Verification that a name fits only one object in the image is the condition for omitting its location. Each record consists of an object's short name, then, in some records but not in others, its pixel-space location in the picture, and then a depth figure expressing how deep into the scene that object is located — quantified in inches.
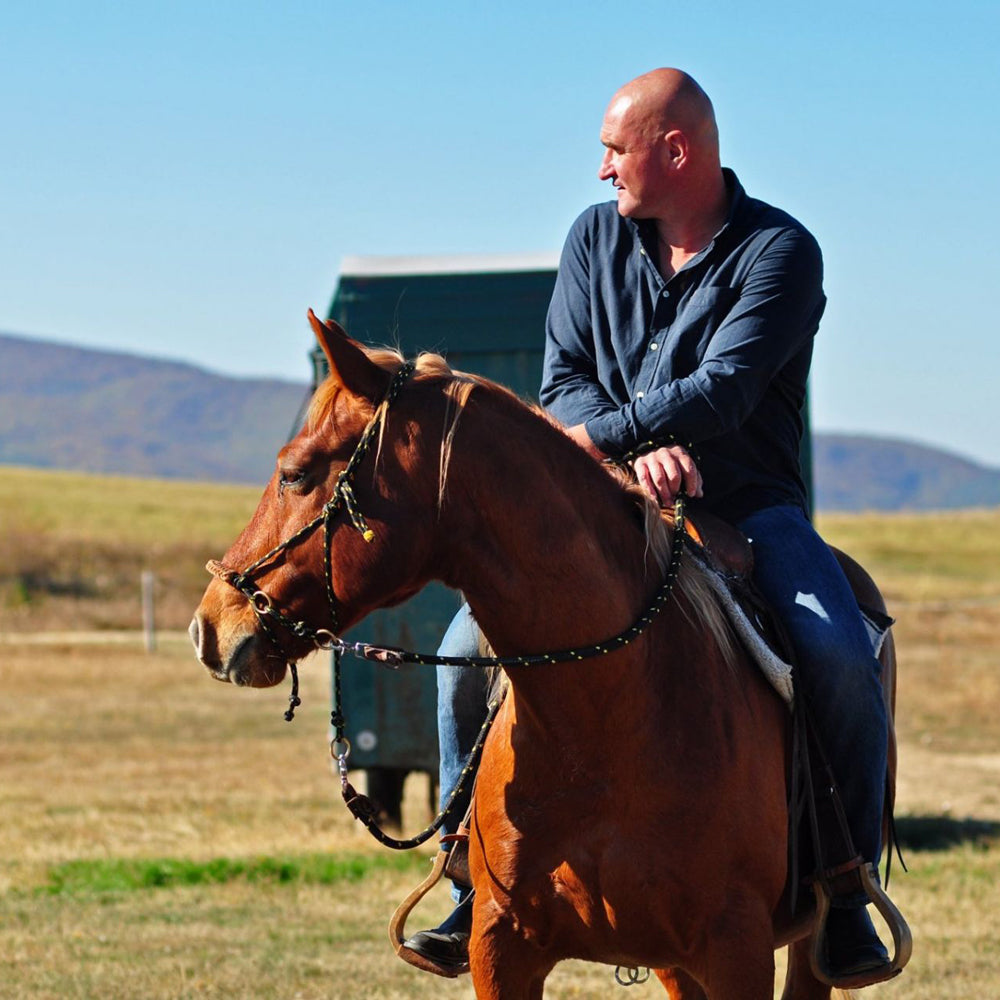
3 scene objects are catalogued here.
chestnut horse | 285.0
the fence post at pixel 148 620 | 2234.3
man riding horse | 334.0
